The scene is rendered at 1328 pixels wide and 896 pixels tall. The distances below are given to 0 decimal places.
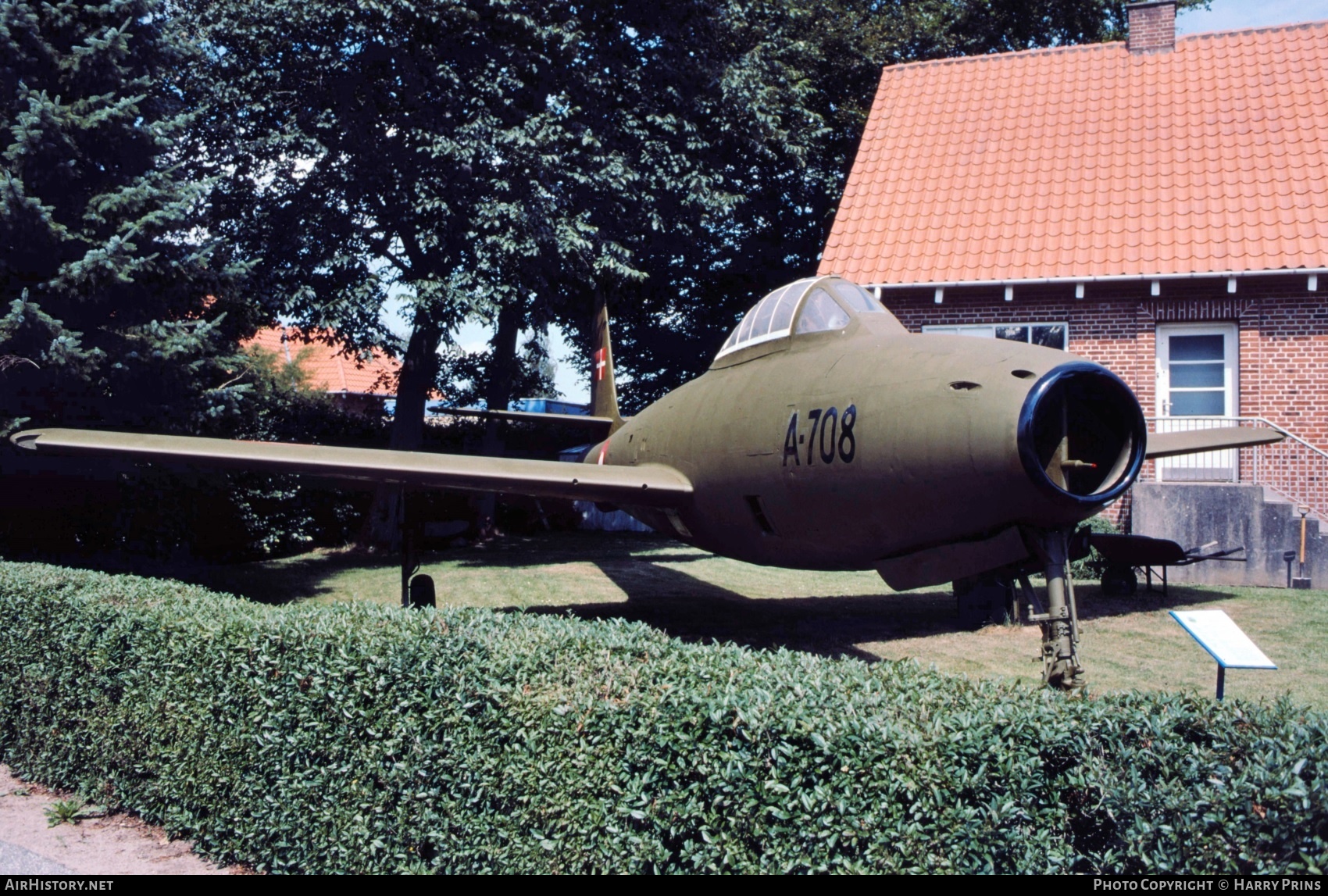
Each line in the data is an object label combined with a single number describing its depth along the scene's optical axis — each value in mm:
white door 14297
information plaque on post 4742
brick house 13922
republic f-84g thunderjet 5359
